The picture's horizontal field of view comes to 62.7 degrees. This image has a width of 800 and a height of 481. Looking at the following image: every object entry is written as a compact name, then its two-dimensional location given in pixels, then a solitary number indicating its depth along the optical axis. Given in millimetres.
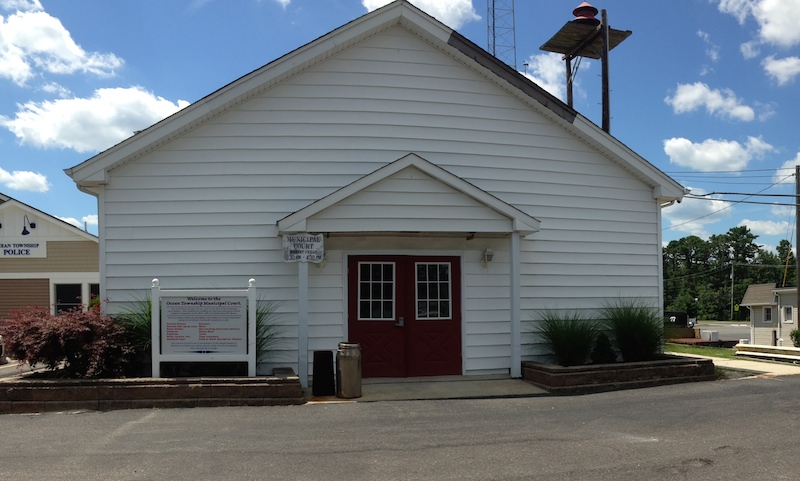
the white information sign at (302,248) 10117
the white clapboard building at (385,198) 10688
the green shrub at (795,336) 24466
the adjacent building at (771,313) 39625
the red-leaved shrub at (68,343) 9078
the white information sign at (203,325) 9414
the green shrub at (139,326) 9930
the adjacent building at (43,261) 22031
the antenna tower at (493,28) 17172
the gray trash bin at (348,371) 9516
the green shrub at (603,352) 11297
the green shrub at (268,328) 10625
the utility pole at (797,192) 26578
